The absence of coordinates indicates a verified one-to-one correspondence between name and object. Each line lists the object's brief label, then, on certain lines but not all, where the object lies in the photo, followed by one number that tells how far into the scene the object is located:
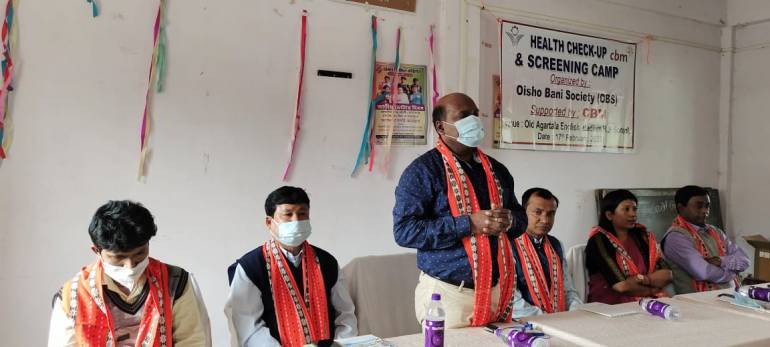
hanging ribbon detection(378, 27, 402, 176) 3.44
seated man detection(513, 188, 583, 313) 2.81
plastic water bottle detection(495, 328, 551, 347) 1.66
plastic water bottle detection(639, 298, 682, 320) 2.10
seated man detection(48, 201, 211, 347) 1.75
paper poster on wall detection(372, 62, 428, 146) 3.43
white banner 3.96
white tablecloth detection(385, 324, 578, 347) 1.76
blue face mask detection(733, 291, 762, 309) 2.32
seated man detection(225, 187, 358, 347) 2.17
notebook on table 2.15
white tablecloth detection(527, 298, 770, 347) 1.82
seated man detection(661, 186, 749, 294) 3.43
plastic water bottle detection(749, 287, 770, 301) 2.40
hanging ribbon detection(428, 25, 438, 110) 3.58
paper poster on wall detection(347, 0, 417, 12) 3.40
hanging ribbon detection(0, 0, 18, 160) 2.51
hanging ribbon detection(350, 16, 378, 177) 3.37
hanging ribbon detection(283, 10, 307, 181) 3.16
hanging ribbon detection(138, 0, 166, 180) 2.79
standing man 2.02
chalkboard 4.61
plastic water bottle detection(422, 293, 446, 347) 1.60
